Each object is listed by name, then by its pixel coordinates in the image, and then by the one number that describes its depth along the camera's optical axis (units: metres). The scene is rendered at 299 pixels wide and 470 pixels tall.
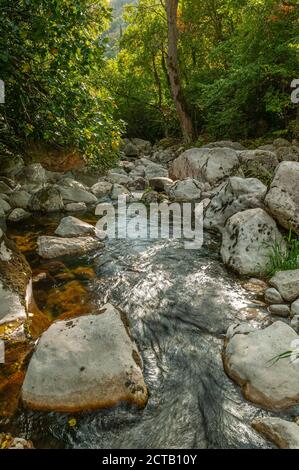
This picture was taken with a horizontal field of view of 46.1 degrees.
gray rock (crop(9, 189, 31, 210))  8.84
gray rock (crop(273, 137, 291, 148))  10.85
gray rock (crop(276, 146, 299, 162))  9.08
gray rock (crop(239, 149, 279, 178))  8.60
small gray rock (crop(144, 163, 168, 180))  12.60
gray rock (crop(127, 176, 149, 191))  11.34
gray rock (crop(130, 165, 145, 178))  12.98
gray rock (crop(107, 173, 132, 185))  11.87
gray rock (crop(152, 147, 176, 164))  15.77
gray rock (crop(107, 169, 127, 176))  13.42
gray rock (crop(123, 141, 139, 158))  18.27
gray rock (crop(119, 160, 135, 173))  14.33
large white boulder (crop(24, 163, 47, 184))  10.63
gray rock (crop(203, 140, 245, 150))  11.84
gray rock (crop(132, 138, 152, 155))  19.34
